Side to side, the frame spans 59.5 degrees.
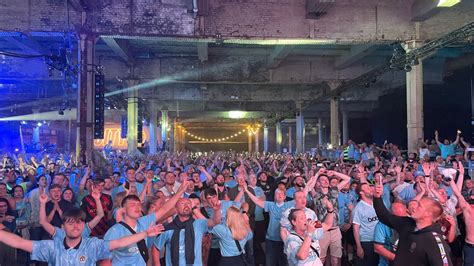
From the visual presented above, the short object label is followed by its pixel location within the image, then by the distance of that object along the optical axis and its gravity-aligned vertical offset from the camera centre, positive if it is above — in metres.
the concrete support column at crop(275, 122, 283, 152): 45.69 +0.00
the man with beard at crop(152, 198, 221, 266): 4.91 -1.19
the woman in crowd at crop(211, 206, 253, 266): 4.96 -1.21
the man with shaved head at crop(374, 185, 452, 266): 3.75 -0.97
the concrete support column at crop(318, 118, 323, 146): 44.41 +1.05
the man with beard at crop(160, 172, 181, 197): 7.66 -0.89
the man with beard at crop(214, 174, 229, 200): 7.35 -0.96
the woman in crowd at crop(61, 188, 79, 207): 6.93 -0.96
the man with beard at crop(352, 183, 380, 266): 6.12 -1.34
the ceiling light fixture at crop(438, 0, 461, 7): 12.68 +4.15
